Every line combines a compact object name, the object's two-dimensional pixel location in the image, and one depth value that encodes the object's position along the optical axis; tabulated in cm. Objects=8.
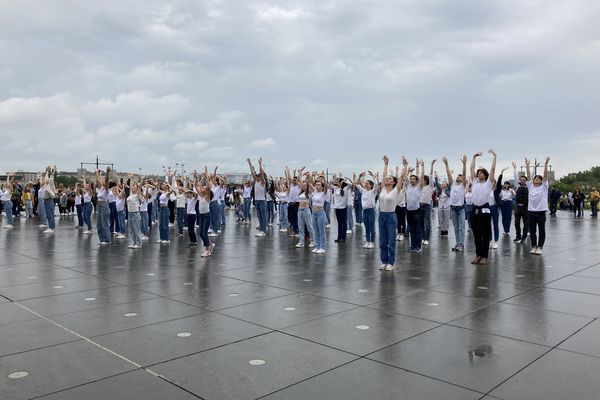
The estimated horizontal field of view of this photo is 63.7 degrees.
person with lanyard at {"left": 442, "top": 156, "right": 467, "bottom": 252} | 1185
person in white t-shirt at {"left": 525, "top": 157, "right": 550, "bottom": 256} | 1091
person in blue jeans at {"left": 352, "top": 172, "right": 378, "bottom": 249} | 1273
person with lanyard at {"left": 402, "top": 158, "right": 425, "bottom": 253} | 1147
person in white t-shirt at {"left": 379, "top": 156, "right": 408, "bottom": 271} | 904
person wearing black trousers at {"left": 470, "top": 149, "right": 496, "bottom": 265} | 977
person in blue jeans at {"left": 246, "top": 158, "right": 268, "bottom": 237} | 1588
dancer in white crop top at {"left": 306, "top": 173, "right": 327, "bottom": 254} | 1167
